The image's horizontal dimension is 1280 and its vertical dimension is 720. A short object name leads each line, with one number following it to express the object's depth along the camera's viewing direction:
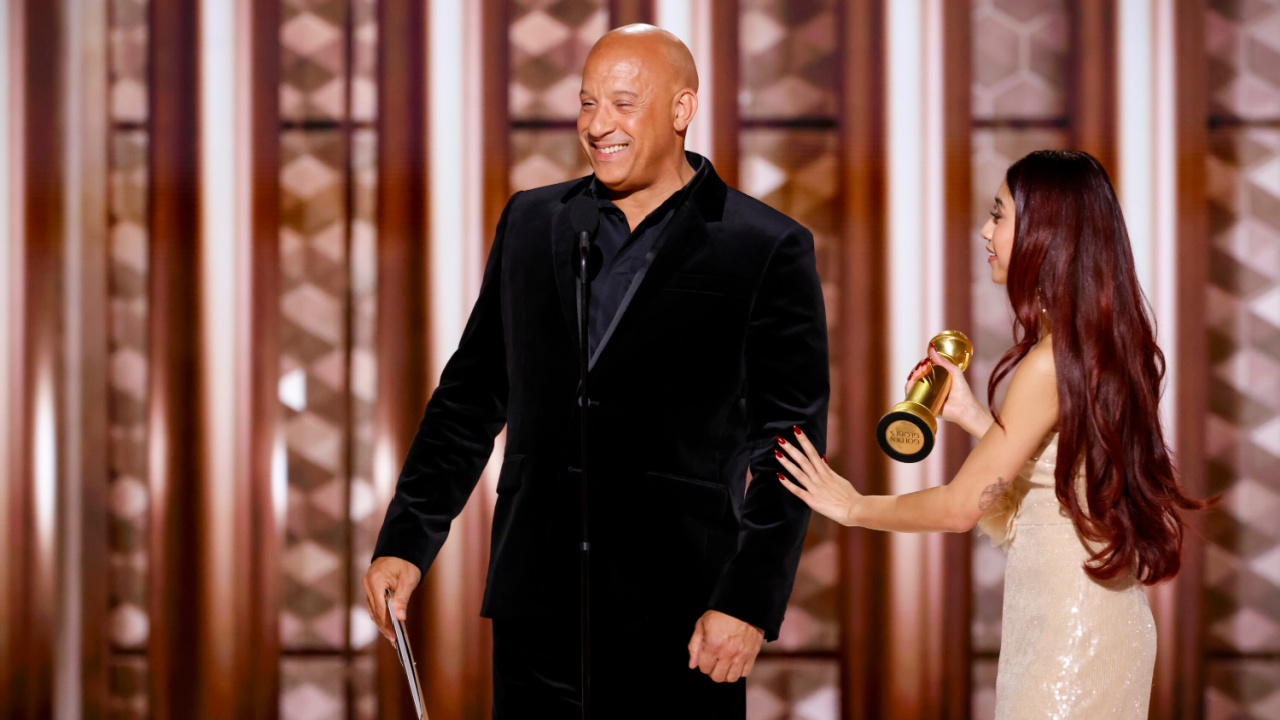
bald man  17.03
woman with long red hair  16.98
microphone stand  16.86
